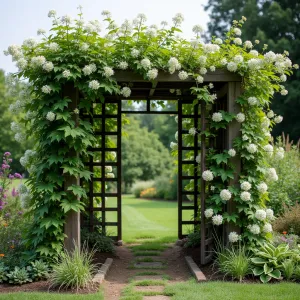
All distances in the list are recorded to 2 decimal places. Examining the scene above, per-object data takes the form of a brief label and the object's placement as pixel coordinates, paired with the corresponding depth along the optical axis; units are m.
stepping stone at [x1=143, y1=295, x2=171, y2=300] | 4.82
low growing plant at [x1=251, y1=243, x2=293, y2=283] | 5.23
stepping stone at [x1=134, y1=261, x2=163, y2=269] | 6.39
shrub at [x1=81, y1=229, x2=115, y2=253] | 6.94
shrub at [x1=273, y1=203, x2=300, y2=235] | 6.96
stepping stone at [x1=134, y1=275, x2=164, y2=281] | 5.72
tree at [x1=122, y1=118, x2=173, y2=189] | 26.58
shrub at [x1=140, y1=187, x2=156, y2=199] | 21.36
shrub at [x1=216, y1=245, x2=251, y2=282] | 5.24
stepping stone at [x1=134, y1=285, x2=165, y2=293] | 5.12
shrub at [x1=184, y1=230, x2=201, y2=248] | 7.10
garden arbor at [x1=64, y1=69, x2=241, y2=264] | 5.86
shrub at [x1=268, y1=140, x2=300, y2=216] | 8.18
